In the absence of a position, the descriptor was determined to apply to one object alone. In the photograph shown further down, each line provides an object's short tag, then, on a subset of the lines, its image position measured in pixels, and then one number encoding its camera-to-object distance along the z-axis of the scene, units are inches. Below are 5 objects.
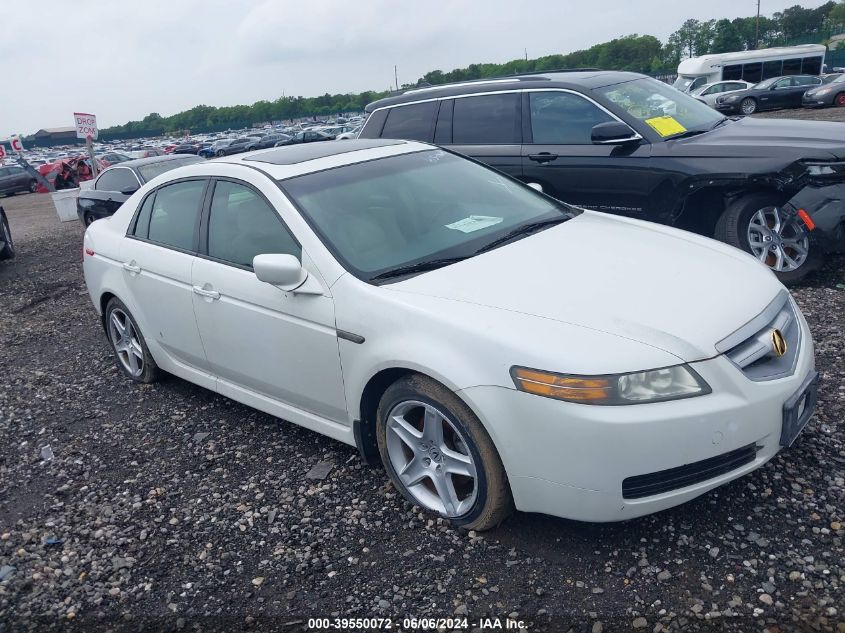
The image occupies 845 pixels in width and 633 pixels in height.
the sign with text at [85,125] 641.0
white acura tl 104.3
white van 1375.5
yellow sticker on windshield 239.5
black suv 211.0
